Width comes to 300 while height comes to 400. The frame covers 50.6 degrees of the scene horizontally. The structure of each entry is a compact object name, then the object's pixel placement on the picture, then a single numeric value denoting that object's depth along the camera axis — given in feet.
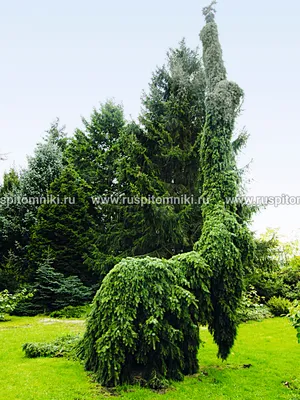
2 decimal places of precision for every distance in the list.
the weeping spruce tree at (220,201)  18.72
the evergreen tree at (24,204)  51.08
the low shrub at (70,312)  40.03
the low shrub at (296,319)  12.52
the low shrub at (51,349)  20.33
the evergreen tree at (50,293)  42.55
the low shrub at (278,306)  40.40
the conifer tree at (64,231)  47.37
